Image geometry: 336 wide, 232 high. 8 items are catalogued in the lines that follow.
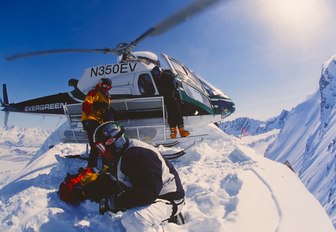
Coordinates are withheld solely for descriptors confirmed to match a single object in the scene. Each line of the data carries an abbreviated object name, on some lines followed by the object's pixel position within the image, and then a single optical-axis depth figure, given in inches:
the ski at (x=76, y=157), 325.2
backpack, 197.2
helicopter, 339.9
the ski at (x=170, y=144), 397.2
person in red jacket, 283.4
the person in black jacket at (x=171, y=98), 335.6
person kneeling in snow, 151.0
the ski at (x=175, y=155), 348.6
